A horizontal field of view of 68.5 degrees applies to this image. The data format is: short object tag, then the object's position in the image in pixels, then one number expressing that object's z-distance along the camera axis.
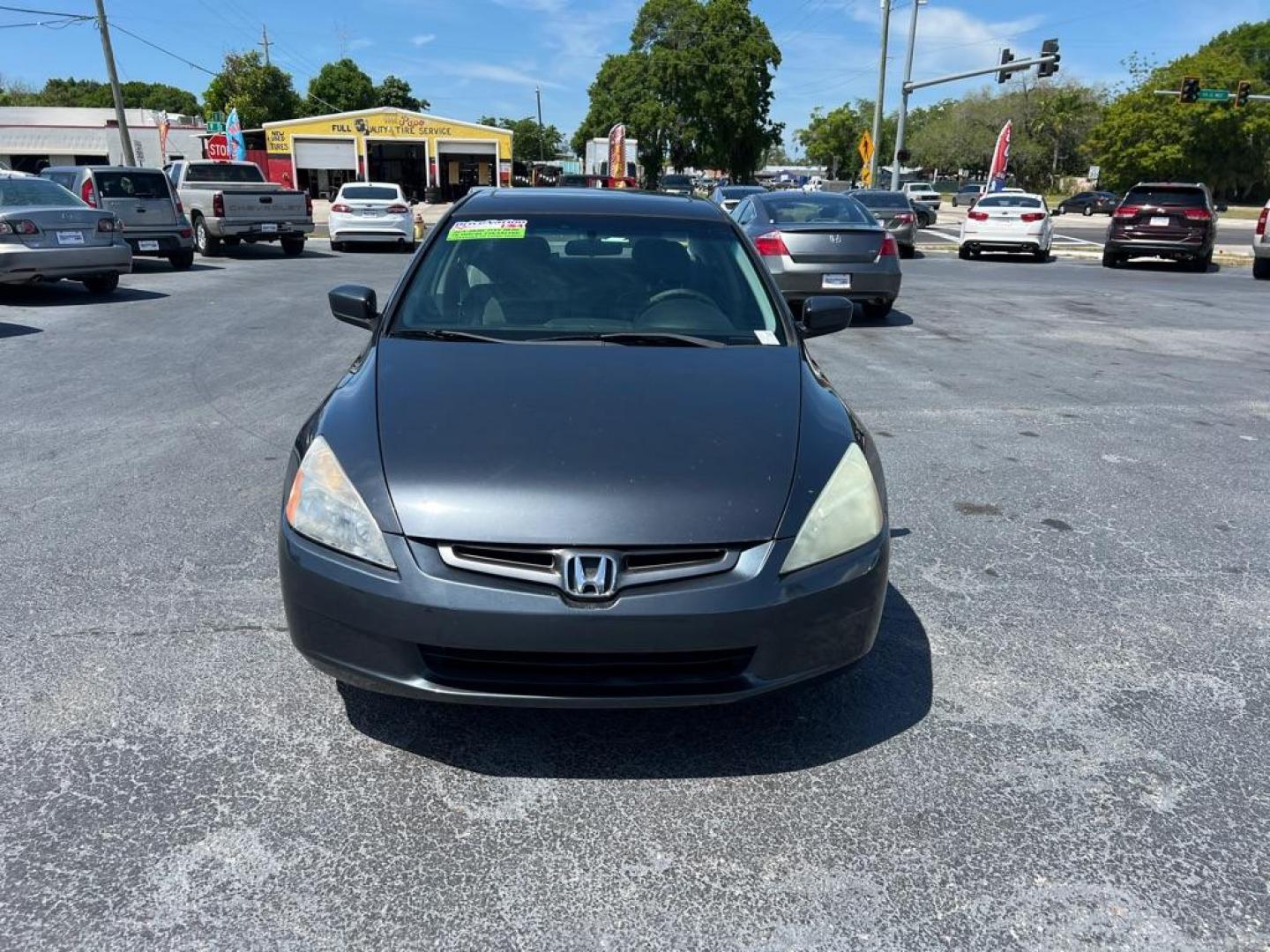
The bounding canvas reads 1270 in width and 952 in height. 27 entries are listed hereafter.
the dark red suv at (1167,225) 18.81
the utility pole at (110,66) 27.64
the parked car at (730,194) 20.62
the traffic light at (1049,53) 26.23
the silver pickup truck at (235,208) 18.00
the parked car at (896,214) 20.89
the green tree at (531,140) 111.75
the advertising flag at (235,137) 34.19
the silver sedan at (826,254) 10.33
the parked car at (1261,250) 17.02
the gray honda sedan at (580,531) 2.33
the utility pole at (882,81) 32.94
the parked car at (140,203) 15.10
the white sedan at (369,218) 21.05
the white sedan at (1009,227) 20.77
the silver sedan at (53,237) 10.88
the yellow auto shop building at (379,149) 48.62
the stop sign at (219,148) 32.78
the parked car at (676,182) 42.53
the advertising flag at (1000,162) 31.88
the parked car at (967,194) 54.44
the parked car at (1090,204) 50.38
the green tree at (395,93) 83.81
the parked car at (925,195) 44.71
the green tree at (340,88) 75.06
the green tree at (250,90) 65.00
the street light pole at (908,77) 33.03
